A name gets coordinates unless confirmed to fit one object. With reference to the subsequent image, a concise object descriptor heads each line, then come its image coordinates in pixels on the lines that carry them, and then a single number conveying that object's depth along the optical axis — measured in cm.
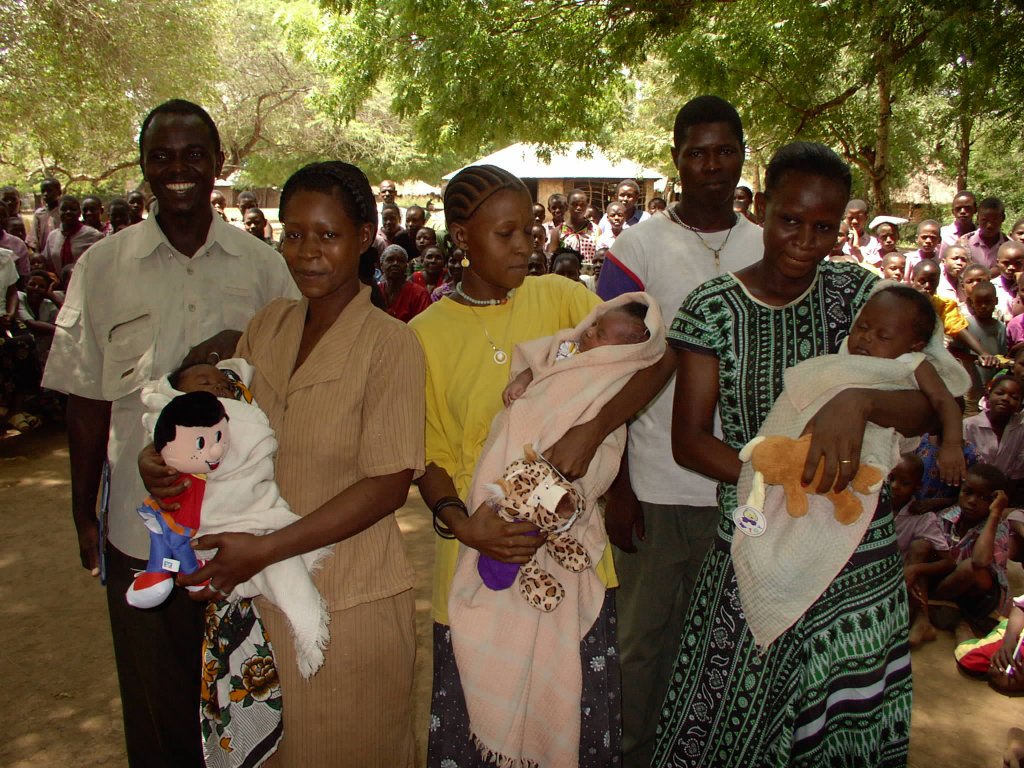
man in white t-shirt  236
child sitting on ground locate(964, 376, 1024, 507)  437
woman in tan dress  162
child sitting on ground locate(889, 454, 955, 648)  391
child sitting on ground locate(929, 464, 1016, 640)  383
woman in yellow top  183
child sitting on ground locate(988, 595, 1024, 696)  327
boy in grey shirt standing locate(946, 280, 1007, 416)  548
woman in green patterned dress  169
